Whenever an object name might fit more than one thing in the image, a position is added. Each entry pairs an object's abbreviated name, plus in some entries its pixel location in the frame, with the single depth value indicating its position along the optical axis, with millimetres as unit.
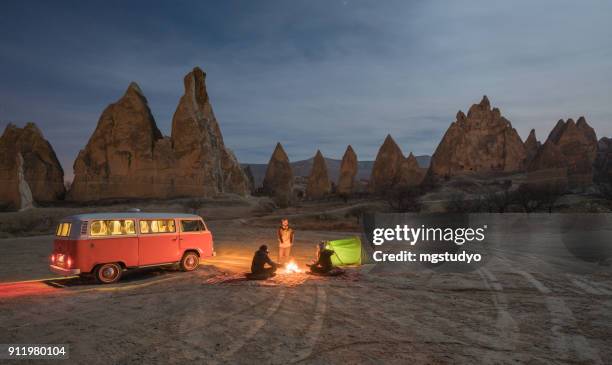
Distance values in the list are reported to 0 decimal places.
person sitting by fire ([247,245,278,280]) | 12829
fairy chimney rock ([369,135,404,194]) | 106775
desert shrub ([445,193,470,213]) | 49400
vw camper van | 12055
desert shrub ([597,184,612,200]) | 48103
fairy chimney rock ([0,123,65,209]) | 53688
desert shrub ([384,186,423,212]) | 52353
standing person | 15219
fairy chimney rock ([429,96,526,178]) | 110875
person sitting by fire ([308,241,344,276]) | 13422
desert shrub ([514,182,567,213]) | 46259
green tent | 15344
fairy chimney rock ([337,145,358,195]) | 112000
